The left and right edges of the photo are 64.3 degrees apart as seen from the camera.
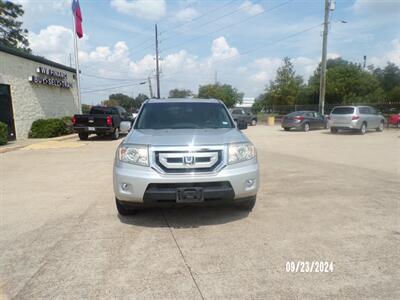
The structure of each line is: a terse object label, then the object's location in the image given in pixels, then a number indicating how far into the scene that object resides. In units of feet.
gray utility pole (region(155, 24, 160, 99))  152.21
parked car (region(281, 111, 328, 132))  73.05
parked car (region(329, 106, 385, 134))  62.23
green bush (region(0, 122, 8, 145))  45.21
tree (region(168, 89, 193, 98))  335.06
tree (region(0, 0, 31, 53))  128.47
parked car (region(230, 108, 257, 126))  97.63
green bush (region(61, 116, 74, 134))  64.08
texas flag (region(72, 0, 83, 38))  69.51
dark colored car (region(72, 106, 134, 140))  53.26
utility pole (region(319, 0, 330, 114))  81.41
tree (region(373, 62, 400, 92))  183.11
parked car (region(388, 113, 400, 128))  75.77
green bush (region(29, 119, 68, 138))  56.95
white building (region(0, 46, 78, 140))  51.80
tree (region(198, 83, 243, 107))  251.39
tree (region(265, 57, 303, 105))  148.46
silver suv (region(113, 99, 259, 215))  12.94
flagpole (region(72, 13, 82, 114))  69.62
